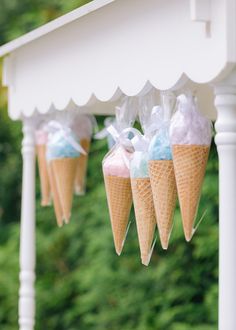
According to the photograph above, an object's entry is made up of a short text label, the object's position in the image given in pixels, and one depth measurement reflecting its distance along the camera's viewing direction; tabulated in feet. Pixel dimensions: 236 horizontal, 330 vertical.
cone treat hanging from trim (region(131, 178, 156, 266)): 11.59
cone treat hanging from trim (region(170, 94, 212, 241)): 10.74
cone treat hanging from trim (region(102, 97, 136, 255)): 12.18
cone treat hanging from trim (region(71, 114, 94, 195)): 16.12
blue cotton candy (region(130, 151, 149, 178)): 11.62
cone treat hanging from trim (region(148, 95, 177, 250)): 11.15
